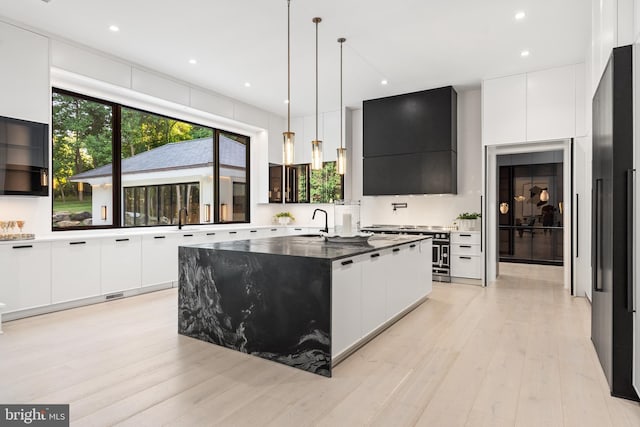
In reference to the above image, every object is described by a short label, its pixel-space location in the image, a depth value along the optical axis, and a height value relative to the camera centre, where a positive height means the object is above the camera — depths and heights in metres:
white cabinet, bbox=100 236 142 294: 4.58 -0.61
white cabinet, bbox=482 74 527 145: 5.48 +1.50
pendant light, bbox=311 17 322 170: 3.54 +0.54
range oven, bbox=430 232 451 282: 5.86 -0.66
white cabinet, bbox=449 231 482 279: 5.68 -0.64
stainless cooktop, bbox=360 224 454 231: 6.20 -0.24
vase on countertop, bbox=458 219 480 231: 5.92 -0.19
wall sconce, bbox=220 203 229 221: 7.15 +0.05
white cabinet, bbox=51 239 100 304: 4.11 -0.62
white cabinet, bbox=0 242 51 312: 3.74 -0.62
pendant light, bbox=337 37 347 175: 4.05 +0.56
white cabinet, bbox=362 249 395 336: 3.07 -0.63
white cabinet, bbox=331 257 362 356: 2.60 -0.65
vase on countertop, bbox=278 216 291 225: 7.87 -0.13
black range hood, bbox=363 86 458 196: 5.99 +1.14
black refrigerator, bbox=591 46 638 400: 2.20 -0.05
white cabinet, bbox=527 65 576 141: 5.17 +1.50
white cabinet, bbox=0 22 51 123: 3.95 +1.49
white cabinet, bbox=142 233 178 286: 5.04 -0.61
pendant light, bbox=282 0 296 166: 3.27 +0.56
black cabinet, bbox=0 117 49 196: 3.95 +0.61
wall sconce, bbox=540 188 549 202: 7.77 +0.35
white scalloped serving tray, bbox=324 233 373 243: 3.59 -0.24
